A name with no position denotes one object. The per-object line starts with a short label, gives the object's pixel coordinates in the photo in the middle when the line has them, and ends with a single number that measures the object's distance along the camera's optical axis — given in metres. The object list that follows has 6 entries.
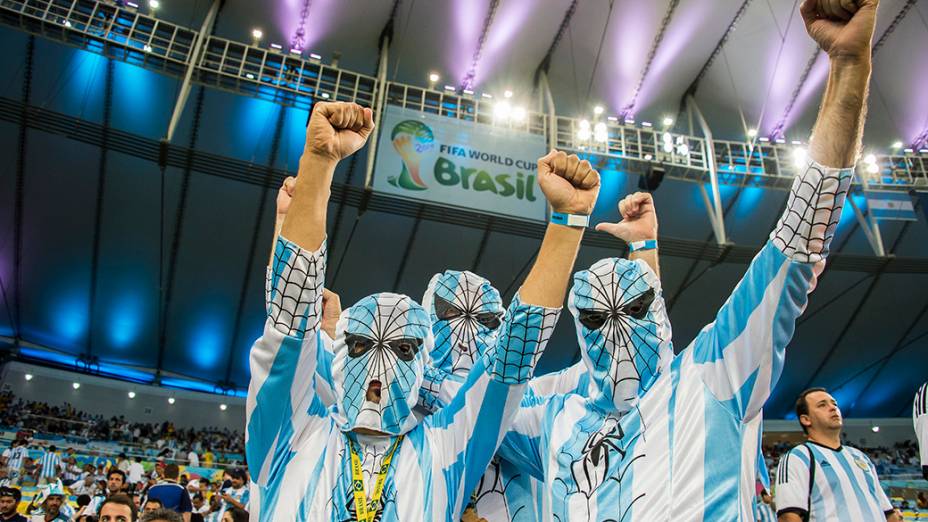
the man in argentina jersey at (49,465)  11.30
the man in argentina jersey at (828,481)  3.45
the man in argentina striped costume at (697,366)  1.78
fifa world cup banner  13.56
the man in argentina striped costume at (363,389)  1.97
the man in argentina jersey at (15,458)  10.80
